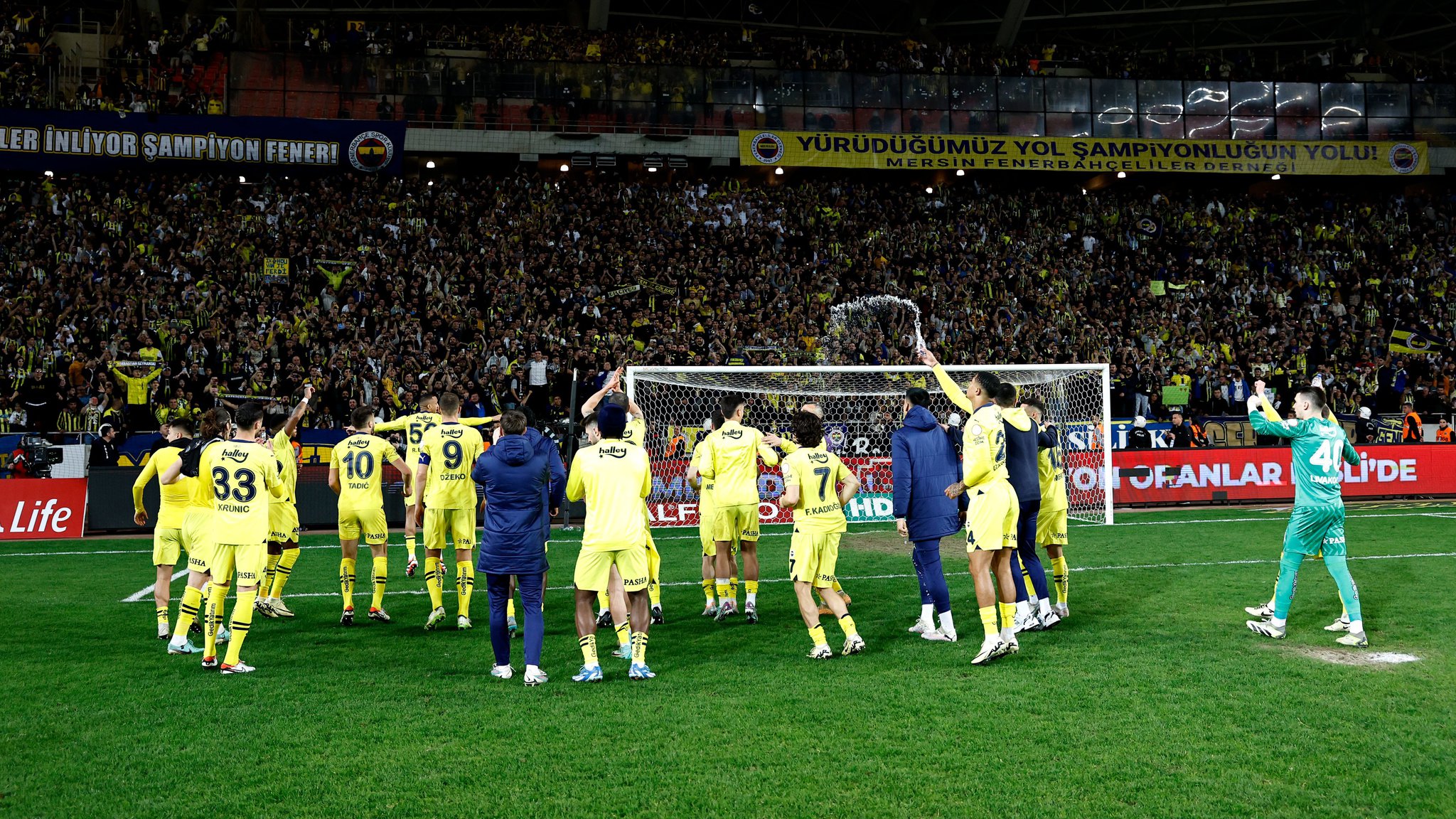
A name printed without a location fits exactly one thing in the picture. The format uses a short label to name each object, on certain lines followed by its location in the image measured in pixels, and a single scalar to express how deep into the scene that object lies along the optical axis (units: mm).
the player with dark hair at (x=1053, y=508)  10570
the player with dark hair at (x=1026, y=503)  9781
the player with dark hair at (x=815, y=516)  9234
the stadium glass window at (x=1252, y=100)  40750
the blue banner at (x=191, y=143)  30469
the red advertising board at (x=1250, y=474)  22953
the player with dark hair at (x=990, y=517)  8836
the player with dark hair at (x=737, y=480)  10922
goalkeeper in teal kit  9359
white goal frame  17078
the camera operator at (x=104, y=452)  21062
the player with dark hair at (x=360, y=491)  11297
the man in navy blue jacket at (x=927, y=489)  9647
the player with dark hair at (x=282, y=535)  11523
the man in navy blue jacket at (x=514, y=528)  8406
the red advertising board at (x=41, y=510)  19312
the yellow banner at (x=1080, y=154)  37125
